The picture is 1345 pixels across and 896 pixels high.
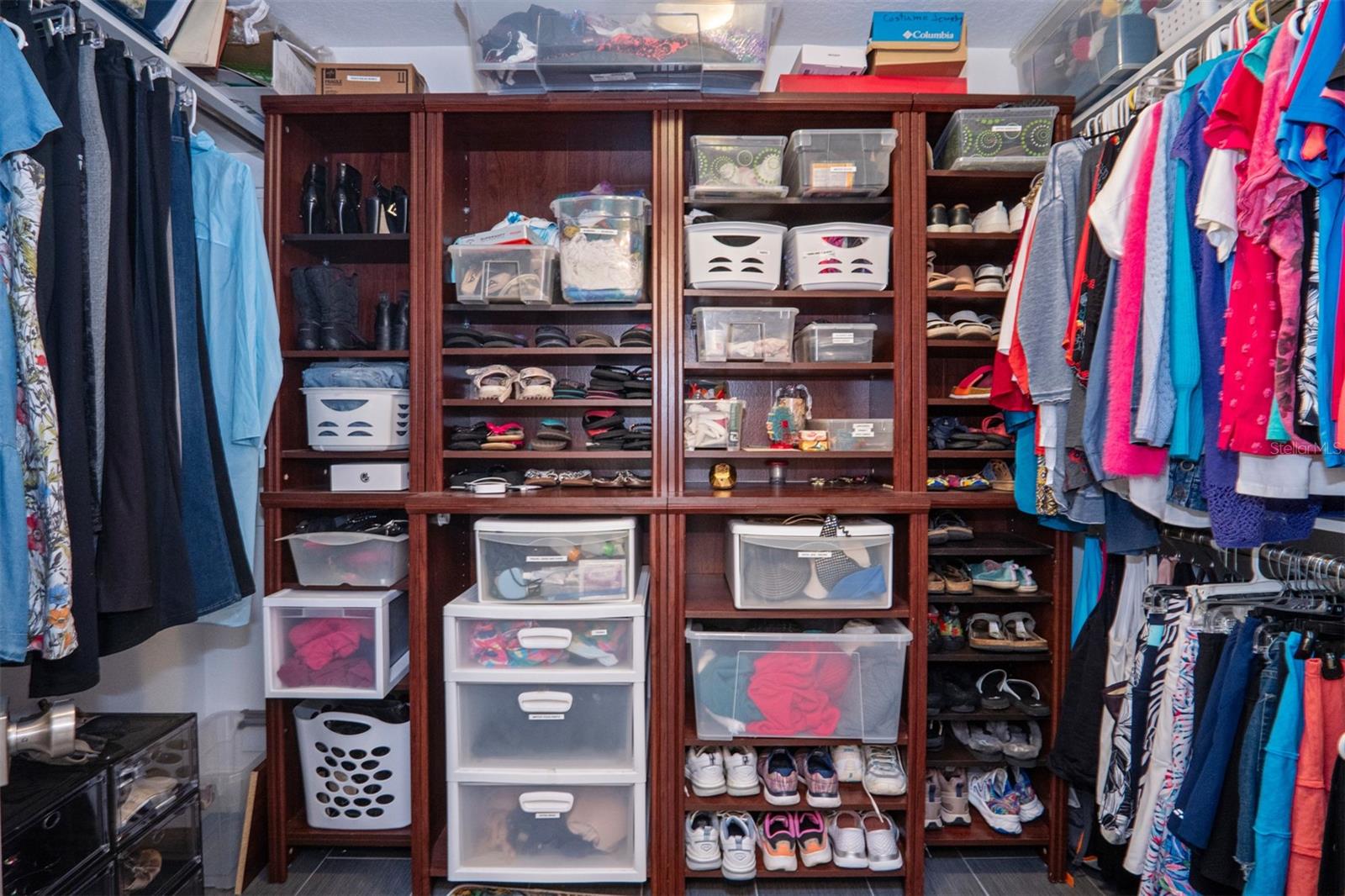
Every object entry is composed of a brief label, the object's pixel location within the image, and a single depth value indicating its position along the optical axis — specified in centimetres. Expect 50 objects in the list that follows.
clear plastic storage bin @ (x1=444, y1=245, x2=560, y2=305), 208
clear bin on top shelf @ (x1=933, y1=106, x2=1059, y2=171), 204
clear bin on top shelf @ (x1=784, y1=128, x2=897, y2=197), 201
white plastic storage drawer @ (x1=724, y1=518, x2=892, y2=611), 202
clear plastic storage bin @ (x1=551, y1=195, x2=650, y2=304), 206
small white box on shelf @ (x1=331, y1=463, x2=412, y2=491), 213
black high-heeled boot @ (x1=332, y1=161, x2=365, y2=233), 219
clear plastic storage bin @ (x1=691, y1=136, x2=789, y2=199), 205
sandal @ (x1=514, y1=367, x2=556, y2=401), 218
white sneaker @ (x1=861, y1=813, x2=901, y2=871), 203
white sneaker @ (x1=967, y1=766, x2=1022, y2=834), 217
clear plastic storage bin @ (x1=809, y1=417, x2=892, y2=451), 215
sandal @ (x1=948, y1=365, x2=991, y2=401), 214
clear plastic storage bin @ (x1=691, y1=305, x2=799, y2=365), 212
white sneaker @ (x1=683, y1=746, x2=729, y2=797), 210
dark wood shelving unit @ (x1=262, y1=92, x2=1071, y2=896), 204
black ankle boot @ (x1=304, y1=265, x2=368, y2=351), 212
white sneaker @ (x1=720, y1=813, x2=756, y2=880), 202
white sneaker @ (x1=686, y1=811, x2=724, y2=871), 205
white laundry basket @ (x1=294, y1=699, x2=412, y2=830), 216
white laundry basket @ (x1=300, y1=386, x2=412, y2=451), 212
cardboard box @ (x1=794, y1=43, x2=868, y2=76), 217
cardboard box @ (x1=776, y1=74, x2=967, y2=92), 212
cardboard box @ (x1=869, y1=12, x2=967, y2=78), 212
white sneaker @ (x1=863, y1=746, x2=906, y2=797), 206
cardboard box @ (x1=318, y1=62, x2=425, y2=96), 215
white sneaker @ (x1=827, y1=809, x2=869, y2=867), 204
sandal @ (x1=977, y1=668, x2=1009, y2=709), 216
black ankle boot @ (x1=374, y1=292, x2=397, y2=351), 217
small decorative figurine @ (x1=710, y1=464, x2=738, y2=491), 223
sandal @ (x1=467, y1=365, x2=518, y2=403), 216
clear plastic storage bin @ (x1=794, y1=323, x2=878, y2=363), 214
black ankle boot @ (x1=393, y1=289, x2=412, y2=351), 218
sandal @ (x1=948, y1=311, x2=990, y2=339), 212
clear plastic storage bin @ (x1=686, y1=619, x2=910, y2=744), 202
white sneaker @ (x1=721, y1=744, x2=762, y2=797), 209
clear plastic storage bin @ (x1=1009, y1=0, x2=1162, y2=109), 191
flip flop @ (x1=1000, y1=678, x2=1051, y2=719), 213
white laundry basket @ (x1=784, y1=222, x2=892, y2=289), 205
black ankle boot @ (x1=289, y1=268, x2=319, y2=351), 213
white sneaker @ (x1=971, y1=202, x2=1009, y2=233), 210
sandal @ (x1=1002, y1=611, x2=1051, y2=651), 214
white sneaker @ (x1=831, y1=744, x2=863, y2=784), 214
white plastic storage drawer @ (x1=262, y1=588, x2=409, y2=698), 205
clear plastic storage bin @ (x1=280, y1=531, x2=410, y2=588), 215
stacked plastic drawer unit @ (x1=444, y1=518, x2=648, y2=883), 201
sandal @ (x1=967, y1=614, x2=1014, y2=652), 215
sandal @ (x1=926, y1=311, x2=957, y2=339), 211
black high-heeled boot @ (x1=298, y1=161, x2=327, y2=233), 216
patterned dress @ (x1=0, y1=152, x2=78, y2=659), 122
